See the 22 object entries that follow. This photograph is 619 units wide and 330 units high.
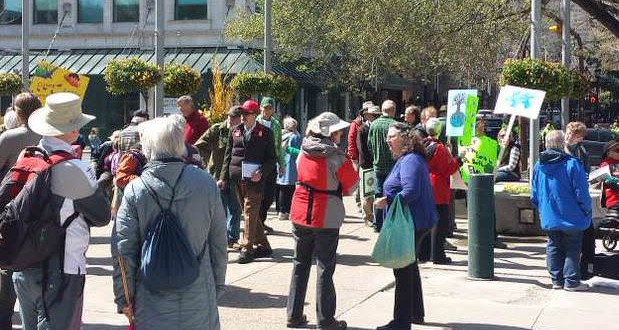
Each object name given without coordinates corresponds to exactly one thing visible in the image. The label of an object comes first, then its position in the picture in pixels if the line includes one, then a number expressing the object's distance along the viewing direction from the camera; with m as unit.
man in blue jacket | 8.45
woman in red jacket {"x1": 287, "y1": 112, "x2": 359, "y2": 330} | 6.77
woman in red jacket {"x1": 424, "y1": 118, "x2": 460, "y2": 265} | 9.91
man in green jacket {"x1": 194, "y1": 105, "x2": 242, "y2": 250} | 10.09
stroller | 10.60
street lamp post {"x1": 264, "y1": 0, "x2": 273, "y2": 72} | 20.64
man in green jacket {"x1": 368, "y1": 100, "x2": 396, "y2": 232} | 11.27
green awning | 36.75
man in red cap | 9.66
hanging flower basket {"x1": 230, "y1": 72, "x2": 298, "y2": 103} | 20.69
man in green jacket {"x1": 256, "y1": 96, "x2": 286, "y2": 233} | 11.22
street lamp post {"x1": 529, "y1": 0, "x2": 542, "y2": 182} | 13.08
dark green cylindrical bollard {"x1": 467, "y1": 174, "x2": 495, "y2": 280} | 8.84
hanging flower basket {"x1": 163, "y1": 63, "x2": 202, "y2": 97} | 18.42
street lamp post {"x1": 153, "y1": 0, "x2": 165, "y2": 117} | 18.02
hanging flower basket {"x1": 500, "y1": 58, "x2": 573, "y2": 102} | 12.30
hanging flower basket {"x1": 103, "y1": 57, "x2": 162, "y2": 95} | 18.14
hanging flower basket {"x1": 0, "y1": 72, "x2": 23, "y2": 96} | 21.30
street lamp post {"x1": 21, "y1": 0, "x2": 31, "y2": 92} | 19.28
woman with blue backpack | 4.21
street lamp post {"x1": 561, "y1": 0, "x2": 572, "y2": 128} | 18.20
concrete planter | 12.03
